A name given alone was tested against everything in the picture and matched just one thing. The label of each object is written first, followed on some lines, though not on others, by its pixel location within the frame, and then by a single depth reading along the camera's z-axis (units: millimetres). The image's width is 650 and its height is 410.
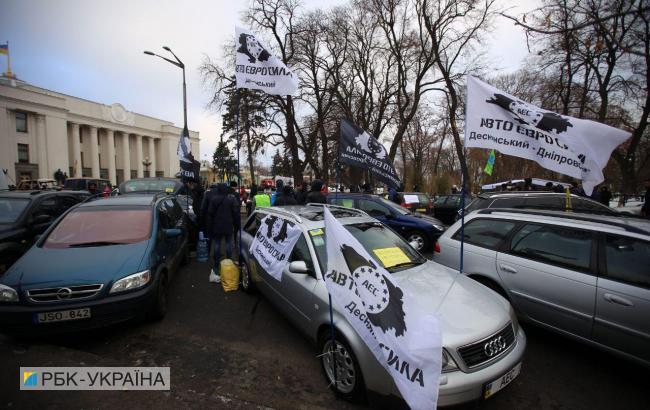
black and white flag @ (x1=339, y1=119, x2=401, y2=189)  6558
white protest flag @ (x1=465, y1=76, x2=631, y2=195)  4219
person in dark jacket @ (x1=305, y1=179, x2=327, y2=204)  7883
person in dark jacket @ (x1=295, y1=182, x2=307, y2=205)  10281
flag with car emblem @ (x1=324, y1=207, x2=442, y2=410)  1950
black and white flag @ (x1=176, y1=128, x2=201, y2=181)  9344
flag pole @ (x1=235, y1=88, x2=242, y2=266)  5605
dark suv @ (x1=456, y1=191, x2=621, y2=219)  7637
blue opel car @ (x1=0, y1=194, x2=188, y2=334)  3293
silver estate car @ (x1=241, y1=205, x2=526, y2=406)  2348
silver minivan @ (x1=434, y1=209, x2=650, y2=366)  2916
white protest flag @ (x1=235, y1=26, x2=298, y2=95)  6457
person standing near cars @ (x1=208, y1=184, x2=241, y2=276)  6215
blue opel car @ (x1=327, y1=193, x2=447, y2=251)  8258
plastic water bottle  7637
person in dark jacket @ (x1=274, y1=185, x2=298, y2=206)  8219
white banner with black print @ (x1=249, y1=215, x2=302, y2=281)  3641
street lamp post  14145
